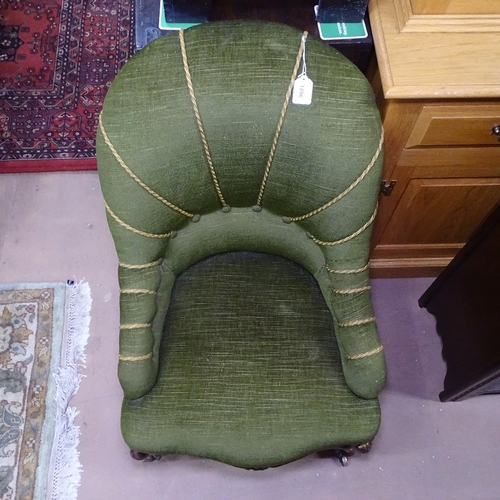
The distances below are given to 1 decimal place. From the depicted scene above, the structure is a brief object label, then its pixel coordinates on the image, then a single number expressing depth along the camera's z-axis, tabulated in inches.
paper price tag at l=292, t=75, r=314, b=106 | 35.1
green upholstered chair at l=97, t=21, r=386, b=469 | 35.6
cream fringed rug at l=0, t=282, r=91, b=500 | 53.5
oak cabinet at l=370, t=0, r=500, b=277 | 39.4
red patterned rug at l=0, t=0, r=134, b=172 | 70.2
